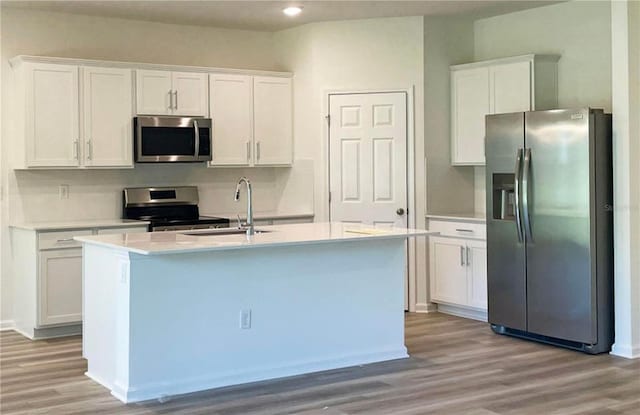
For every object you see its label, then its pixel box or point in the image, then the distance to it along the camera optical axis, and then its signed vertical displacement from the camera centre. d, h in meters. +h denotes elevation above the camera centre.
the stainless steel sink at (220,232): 5.12 -0.14
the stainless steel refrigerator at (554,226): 5.36 -0.13
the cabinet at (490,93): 6.46 +0.96
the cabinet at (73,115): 6.14 +0.77
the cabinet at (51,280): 5.94 -0.51
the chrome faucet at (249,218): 5.00 -0.05
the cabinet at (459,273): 6.47 -0.55
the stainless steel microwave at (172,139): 6.53 +0.60
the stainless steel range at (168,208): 6.55 +0.03
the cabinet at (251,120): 7.01 +0.82
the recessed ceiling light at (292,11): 6.50 +1.66
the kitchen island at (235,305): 4.39 -0.57
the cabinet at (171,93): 6.58 +1.00
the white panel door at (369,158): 7.05 +0.46
